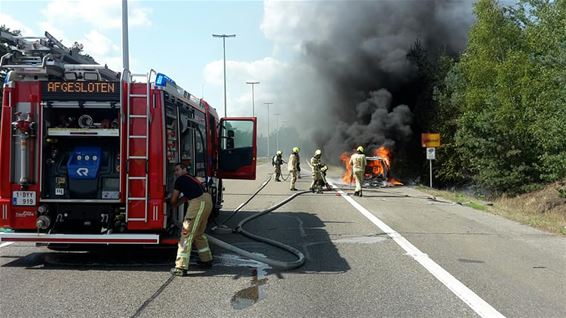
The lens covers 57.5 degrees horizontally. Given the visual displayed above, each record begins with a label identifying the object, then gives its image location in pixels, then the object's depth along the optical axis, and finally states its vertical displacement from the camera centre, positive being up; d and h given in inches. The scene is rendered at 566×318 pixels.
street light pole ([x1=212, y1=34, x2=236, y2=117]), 1665.1 +414.4
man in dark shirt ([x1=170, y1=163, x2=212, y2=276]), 230.7 -20.5
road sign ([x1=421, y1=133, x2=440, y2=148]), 821.9 +35.9
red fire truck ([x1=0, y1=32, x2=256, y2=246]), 228.5 +5.2
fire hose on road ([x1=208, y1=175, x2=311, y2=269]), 237.3 -44.5
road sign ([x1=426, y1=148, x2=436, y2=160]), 780.0 +14.3
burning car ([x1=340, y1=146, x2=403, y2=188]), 821.7 -18.3
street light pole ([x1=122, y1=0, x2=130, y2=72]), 636.1 +158.1
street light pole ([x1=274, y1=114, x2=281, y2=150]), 3036.4 +141.2
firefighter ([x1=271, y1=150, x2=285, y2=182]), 930.9 -1.3
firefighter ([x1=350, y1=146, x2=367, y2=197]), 632.4 -7.7
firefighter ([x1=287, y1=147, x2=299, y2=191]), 725.0 +0.3
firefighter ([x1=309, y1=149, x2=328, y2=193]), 681.0 -10.5
